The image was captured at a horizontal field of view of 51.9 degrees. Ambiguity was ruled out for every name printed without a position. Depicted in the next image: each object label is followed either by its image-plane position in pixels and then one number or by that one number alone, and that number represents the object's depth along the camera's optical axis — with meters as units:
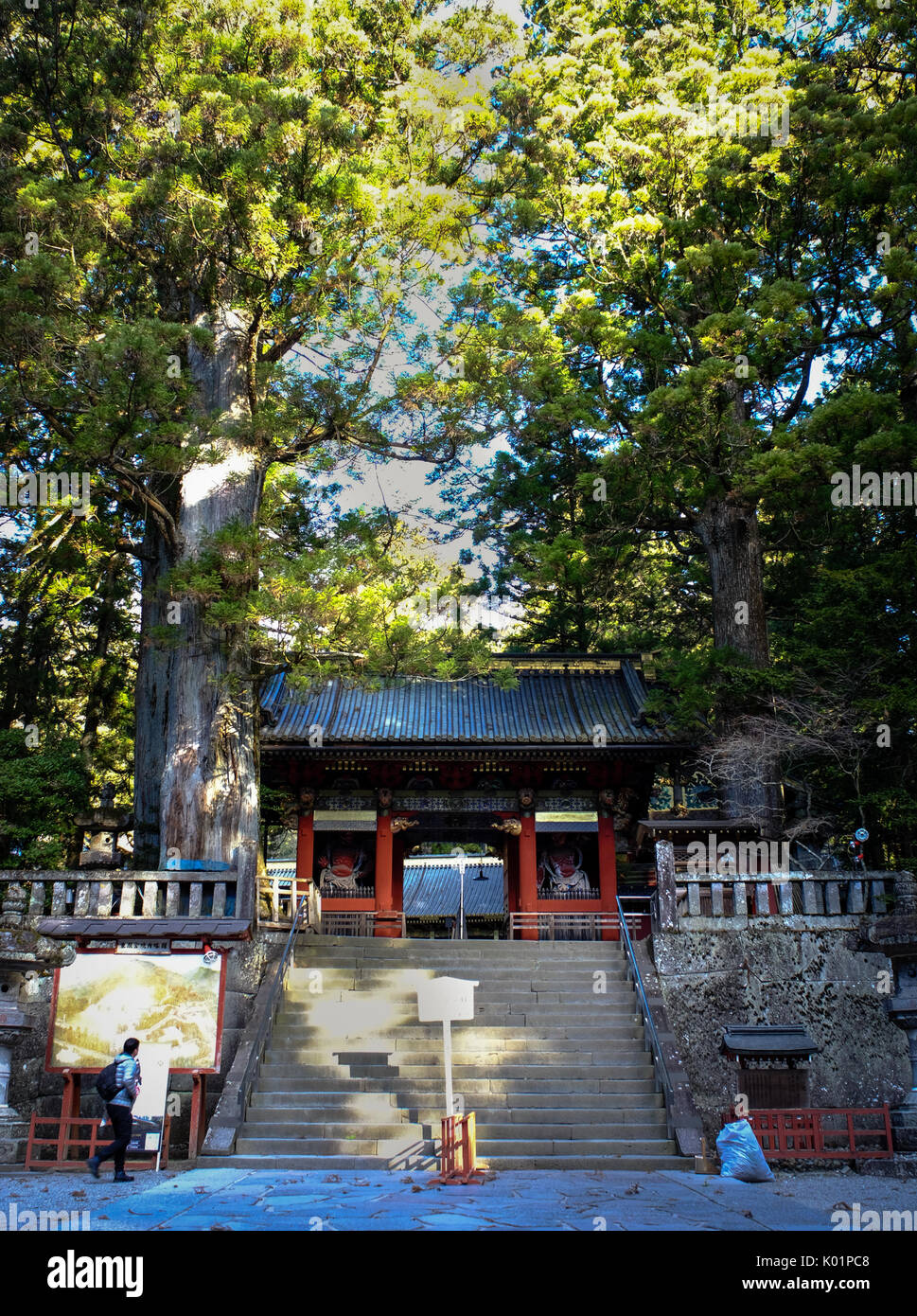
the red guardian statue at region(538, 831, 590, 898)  17.52
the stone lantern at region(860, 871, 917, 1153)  9.17
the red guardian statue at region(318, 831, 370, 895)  17.66
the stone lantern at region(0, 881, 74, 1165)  9.09
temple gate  16.27
